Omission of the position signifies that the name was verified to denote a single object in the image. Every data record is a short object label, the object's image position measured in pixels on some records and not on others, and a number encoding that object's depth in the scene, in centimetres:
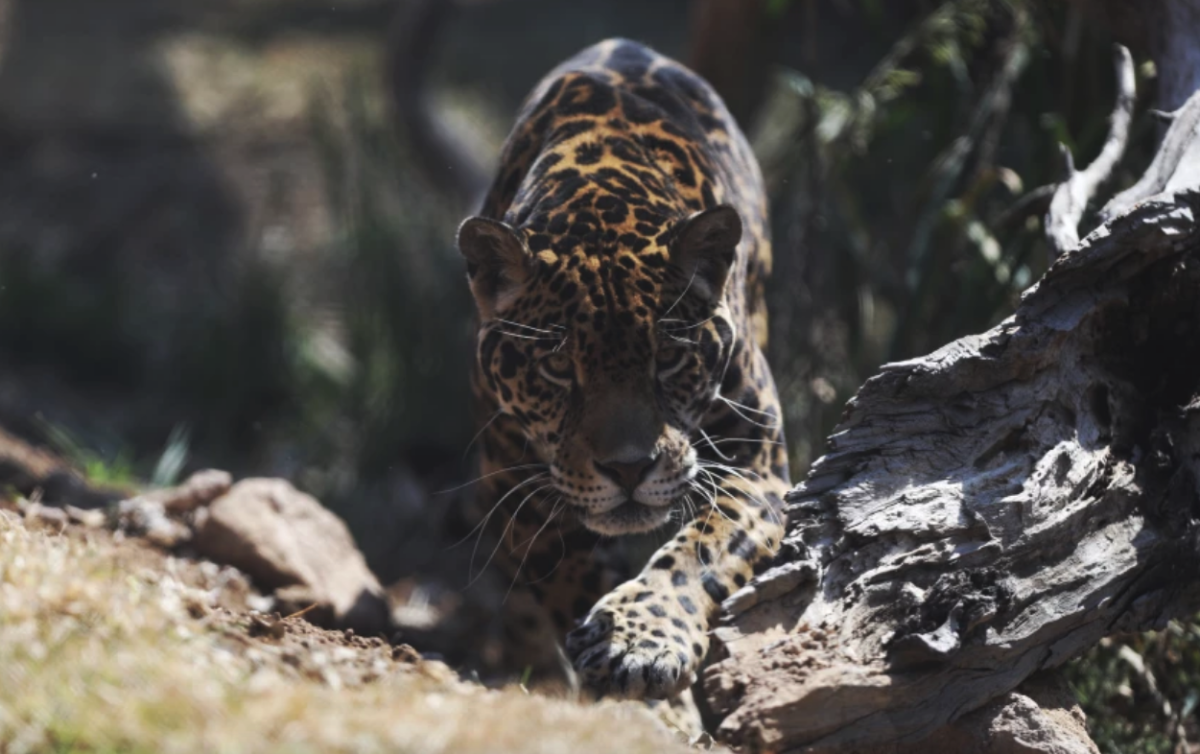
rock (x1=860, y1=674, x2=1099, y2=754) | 905
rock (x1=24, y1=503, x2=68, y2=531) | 1255
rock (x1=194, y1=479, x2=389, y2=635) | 1316
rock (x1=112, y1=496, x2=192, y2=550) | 1375
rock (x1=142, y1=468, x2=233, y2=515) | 1425
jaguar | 987
